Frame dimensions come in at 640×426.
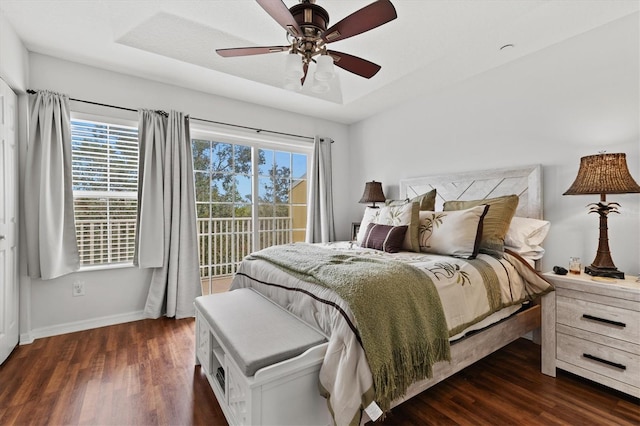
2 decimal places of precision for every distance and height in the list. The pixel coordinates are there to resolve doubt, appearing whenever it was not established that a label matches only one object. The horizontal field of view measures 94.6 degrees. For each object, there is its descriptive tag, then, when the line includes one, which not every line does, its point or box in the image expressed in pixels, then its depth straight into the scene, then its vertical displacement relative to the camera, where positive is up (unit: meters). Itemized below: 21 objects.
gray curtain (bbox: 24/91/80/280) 2.50 +0.24
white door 2.17 -0.10
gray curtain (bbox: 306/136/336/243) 4.16 +0.09
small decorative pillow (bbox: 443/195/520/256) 2.24 -0.13
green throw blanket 1.32 -0.54
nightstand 1.68 -0.78
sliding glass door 3.51 +0.13
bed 1.30 -0.49
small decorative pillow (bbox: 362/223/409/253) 2.52 -0.27
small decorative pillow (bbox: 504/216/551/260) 2.33 -0.26
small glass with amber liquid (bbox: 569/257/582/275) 2.02 -0.42
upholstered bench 1.23 -0.69
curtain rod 2.74 +1.02
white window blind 2.82 +0.21
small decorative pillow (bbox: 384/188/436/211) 2.89 +0.06
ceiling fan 1.51 +0.99
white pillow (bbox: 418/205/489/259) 2.17 -0.20
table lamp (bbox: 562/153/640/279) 1.83 +0.12
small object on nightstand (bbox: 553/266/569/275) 2.04 -0.46
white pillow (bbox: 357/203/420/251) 2.52 -0.12
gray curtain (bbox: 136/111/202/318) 2.96 -0.04
